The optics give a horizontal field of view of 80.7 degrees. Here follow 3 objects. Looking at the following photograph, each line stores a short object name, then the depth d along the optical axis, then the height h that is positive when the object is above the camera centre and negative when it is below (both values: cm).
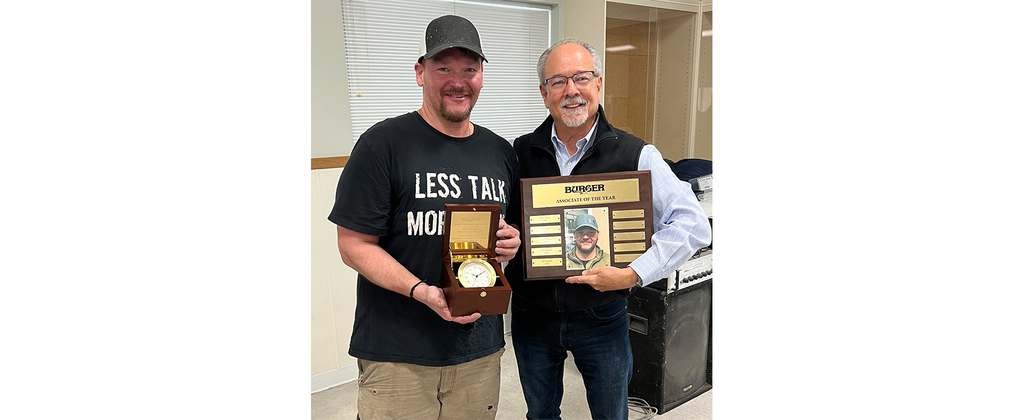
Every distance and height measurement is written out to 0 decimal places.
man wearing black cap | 132 -7
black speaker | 268 -64
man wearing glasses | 150 -13
